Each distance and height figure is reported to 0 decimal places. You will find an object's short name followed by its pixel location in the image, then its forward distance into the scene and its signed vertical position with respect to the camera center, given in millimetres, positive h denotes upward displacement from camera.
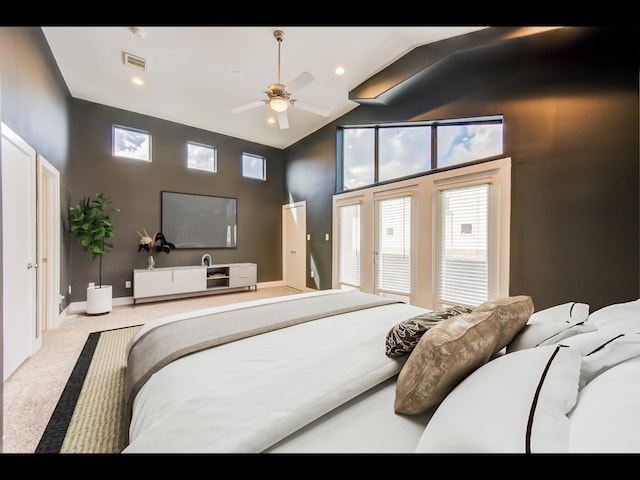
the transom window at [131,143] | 4479 +1634
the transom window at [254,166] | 5853 +1614
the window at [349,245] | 4543 -135
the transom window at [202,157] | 5180 +1608
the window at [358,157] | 4406 +1417
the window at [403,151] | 3648 +1285
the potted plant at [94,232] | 3689 +57
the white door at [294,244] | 5695 -165
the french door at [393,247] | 3752 -136
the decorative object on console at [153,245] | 4512 -151
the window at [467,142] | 2963 +1155
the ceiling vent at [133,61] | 3143 +2143
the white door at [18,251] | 2018 -129
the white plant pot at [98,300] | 3732 -915
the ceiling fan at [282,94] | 2736 +1620
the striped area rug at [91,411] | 1369 -1084
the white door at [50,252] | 3096 -197
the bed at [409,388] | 549 -495
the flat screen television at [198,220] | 4918 +324
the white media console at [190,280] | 4309 -796
